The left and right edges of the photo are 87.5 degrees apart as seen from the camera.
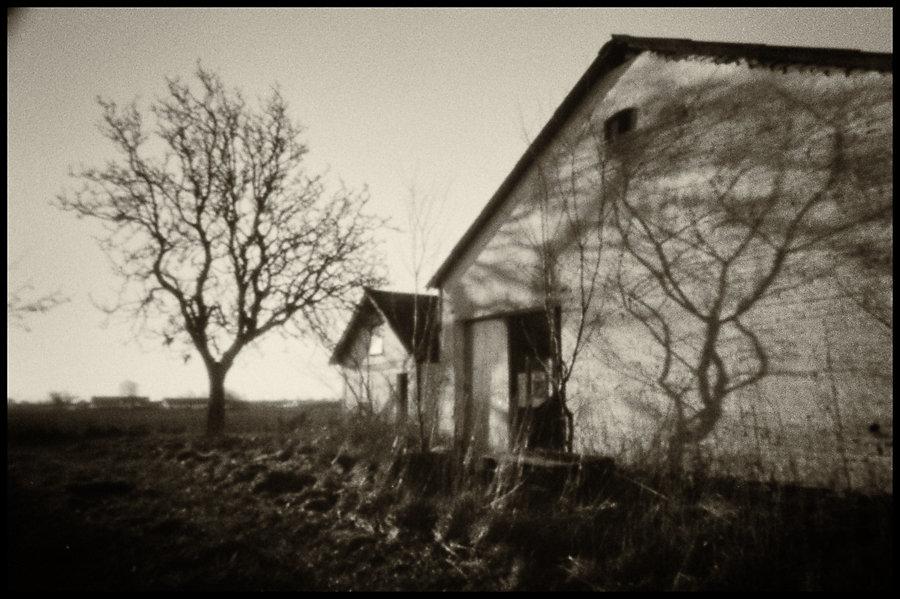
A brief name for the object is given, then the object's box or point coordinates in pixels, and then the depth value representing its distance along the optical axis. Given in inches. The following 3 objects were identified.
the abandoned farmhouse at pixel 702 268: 213.0
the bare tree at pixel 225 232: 604.1
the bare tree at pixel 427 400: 275.6
